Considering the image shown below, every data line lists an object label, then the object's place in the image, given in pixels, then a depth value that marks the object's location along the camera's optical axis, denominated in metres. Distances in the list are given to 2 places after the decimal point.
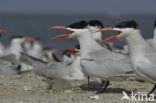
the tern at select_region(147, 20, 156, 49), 15.49
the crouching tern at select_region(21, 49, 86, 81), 15.40
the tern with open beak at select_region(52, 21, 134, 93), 11.59
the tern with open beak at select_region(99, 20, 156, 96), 10.45
